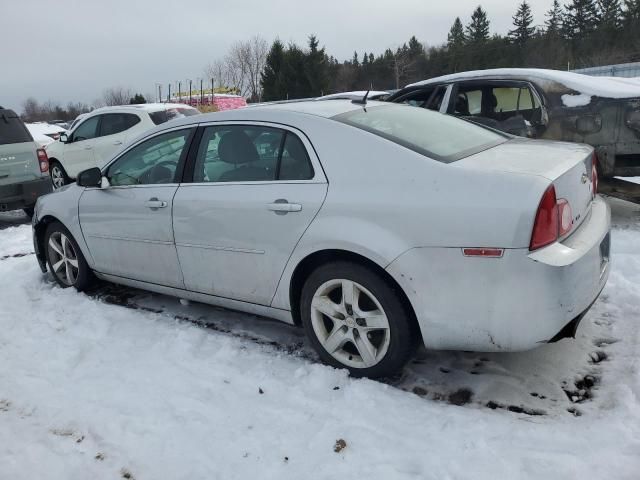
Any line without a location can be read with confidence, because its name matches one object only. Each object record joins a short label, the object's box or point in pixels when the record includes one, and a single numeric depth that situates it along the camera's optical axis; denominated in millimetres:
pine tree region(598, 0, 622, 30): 50250
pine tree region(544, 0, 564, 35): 58441
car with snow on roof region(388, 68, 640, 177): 5543
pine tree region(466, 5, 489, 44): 64438
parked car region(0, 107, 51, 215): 7668
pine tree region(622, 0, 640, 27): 47512
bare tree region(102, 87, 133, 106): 80500
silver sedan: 2506
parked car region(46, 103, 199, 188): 10203
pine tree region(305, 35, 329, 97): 48266
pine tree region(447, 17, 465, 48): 63562
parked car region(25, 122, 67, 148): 23938
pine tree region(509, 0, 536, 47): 61031
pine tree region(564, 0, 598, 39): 55625
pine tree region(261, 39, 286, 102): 47594
